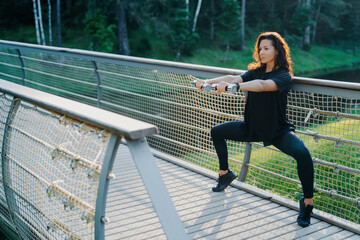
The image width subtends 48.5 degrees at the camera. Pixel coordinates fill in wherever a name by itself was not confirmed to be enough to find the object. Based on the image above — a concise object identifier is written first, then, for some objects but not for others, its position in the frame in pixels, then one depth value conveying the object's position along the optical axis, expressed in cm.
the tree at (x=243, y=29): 3878
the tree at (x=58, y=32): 2979
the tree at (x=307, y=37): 4181
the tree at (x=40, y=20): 3043
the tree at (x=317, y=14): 4514
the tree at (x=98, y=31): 2866
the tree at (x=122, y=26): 2788
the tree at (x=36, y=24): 3072
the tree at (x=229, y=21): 3525
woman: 332
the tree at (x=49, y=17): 3140
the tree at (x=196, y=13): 3584
